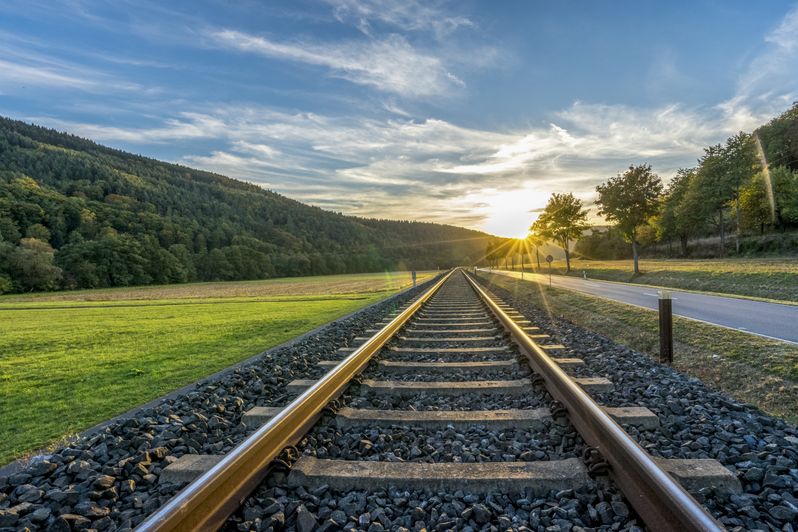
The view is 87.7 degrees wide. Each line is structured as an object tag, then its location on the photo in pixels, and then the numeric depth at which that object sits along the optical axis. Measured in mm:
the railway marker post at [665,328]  6129
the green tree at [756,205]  47184
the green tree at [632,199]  32781
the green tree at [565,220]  50844
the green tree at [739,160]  41094
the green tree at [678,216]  52031
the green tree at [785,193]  42375
